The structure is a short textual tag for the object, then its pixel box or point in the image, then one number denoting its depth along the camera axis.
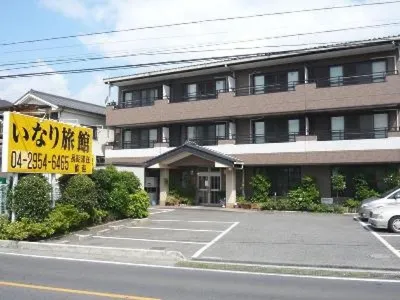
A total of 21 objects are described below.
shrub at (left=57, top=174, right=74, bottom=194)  17.87
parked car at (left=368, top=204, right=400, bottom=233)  17.08
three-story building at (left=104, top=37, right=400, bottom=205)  25.69
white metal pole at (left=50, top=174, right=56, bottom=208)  16.60
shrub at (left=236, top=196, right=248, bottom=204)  28.47
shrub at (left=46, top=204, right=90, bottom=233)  15.50
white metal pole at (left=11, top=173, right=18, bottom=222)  15.24
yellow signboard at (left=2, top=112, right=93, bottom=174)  15.12
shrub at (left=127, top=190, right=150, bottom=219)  21.09
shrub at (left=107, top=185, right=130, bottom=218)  19.98
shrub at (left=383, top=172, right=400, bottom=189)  24.31
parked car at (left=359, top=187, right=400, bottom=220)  19.24
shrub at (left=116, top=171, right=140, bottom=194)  20.88
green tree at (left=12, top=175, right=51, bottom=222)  15.17
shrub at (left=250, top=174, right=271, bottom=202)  28.16
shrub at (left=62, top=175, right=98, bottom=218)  17.17
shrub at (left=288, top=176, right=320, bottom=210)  26.39
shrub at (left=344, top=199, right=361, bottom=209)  25.34
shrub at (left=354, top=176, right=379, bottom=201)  25.38
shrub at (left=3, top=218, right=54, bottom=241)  14.36
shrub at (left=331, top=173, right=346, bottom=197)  25.84
